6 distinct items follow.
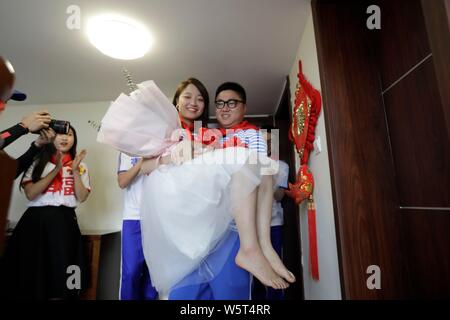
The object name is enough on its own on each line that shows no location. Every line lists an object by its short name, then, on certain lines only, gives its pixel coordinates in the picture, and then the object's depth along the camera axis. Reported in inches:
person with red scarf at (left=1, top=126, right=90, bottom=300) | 51.3
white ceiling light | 48.2
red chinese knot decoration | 45.5
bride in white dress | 26.3
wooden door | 28.7
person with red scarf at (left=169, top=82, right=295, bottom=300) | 26.4
